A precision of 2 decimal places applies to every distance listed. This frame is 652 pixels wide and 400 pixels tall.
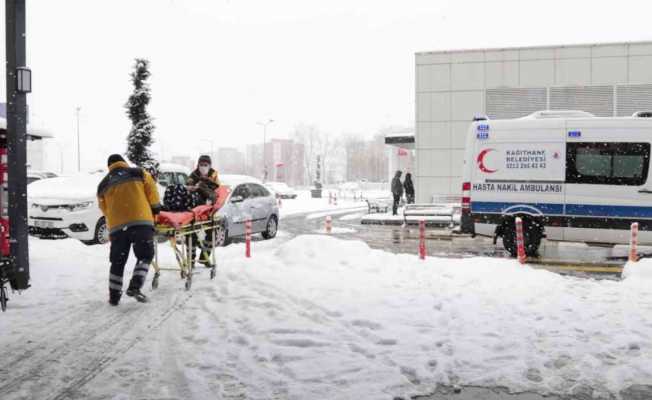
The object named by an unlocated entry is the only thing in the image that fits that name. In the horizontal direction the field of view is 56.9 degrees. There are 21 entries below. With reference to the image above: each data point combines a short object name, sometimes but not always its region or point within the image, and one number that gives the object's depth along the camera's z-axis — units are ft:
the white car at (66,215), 39.91
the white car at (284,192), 171.22
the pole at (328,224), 51.91
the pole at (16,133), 24.29
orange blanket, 24.97
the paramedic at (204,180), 28.58
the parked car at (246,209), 43.93
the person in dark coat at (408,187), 76.86
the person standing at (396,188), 75.51
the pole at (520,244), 32.30
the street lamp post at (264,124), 219.78
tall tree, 70.74
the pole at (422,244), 33.83
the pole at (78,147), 238.68
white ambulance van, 35.27
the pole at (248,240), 35.14
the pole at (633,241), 31.71
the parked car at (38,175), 101.71
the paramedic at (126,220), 22.68
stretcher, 25.13
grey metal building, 75.20
